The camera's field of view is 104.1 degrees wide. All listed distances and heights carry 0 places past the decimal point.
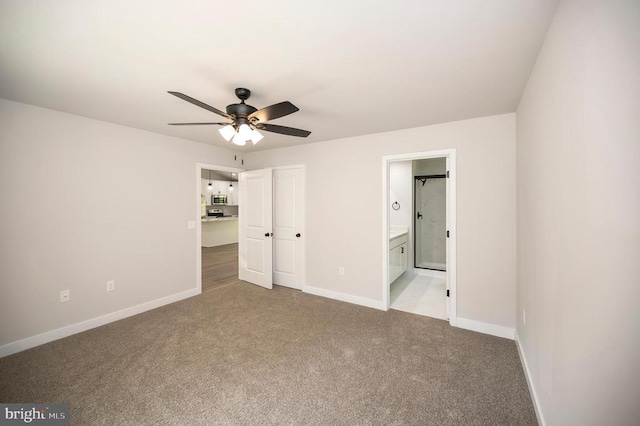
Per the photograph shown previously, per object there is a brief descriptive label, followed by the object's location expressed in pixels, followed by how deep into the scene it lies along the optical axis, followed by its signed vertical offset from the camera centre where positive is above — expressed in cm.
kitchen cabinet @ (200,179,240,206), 855 +83
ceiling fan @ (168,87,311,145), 202 +79
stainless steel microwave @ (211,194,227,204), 873 +49
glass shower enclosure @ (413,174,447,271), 528 -19
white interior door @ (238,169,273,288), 448 -28
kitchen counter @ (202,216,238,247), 816 -60
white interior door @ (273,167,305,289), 437 -26
